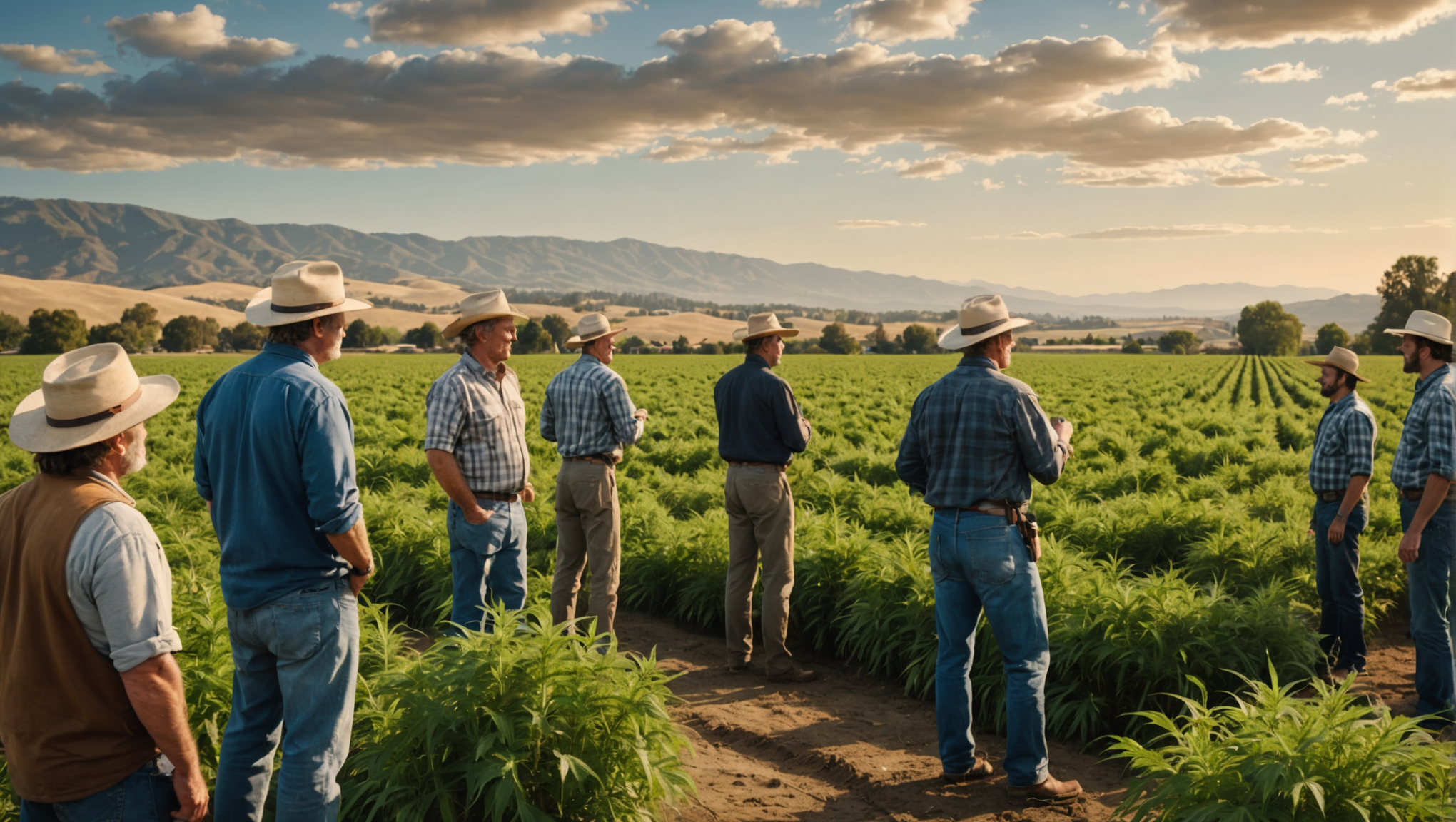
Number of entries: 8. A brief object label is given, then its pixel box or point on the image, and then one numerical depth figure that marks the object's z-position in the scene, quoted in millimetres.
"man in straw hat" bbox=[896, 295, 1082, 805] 4652
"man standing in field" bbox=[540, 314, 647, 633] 6668
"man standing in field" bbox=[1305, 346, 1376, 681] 6348
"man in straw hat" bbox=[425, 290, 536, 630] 5430
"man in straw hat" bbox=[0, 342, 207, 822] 2619
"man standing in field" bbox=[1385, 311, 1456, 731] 5352
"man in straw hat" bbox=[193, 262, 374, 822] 3371
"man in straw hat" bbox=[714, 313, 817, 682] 6797
